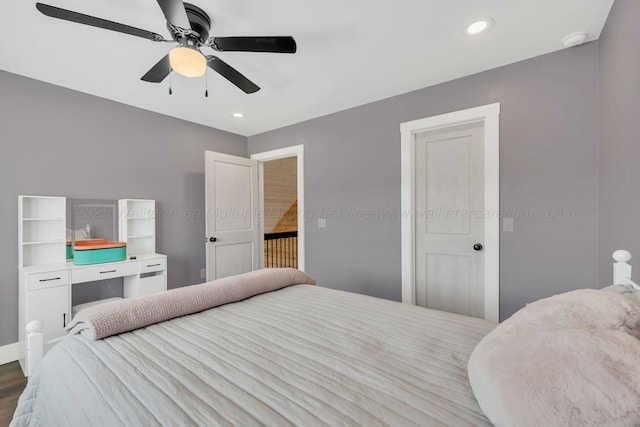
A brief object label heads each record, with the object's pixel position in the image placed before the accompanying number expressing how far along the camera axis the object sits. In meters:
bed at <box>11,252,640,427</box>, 0.80
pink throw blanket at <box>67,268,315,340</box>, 1.29
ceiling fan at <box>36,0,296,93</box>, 1.42
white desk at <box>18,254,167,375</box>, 2.28
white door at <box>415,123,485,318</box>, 2.63
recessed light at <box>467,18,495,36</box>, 1.84
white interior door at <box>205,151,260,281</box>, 3.61
